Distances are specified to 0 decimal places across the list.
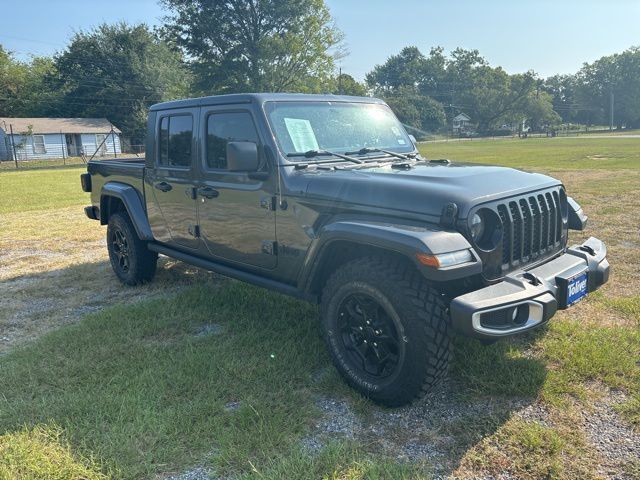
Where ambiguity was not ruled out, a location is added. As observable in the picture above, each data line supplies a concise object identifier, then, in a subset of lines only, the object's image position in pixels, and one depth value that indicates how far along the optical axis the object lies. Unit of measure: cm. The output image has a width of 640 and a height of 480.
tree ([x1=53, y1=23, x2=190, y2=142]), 5084
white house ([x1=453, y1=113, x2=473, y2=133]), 9131
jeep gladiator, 286
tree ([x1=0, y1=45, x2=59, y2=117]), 5109
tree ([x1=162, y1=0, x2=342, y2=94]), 3584
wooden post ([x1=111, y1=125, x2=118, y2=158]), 4684
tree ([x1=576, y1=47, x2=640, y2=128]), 8756
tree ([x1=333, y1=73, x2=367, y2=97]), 5948
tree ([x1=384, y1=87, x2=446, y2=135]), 7240
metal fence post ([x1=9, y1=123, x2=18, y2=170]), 4096
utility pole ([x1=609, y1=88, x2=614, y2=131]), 8511
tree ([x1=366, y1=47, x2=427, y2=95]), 10901
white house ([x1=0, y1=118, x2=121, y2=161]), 4438
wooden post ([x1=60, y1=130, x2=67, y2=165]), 4669
